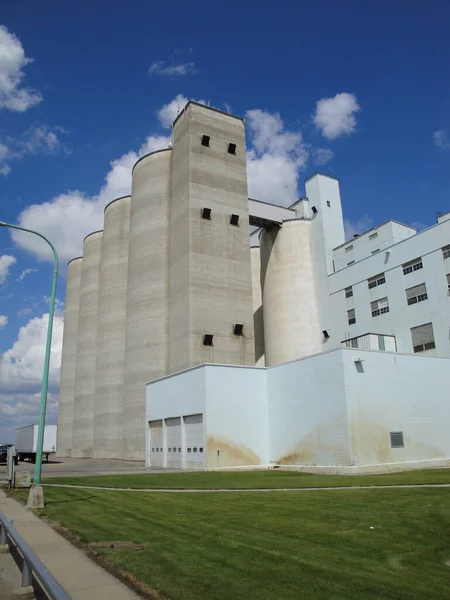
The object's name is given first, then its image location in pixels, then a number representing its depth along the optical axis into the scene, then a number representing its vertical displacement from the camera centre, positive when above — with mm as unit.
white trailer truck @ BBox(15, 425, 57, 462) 62531 +1352
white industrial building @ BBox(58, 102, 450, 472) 30531 +11358
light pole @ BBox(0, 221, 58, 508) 14648 +1869
